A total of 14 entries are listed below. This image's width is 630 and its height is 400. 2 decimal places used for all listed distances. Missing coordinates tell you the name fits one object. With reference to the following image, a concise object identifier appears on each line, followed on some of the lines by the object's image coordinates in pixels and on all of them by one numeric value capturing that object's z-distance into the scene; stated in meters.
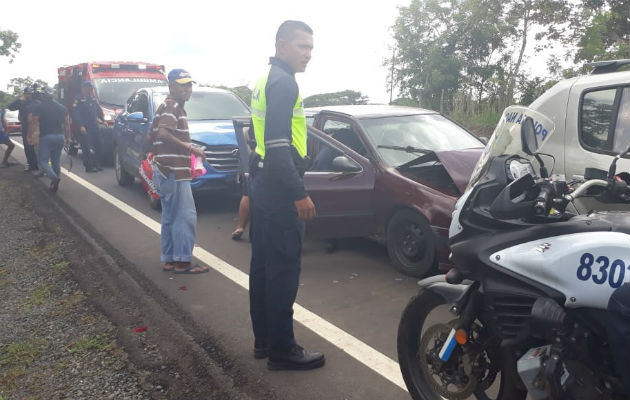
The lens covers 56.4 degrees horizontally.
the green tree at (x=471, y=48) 22.47
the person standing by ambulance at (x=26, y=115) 11.20
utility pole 26.56
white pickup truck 4.09
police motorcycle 2.29
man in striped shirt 5.42
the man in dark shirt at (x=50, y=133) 9.54
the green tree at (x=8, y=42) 38.25
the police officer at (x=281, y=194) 3.33
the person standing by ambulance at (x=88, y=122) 12.42
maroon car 5.09
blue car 8.16
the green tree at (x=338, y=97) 17.19
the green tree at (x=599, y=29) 17.95
